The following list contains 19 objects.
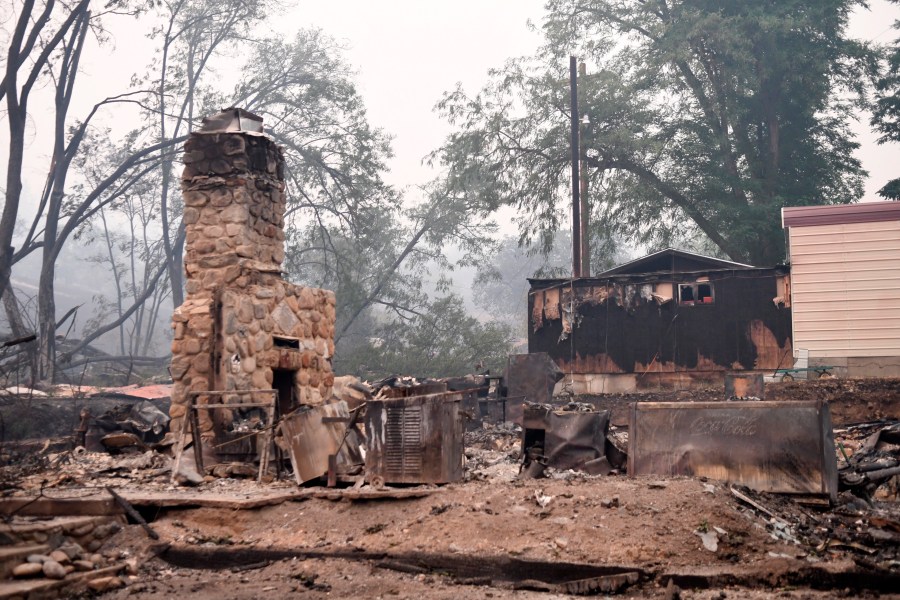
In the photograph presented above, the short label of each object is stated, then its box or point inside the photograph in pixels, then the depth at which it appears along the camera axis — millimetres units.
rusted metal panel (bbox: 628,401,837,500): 7723
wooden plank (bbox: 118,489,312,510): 7473
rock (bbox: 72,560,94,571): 6304
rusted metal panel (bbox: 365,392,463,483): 8227
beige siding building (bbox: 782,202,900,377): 18562
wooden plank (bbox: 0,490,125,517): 7168
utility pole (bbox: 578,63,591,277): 24984
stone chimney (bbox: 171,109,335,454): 9984
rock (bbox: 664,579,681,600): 5574
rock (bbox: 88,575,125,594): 6156
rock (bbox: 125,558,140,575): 6594
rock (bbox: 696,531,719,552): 6285
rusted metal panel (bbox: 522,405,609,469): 9547
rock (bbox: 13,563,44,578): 5938
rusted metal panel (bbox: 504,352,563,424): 17844
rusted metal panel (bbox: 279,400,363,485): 8516
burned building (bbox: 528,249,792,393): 20516
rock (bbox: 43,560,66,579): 5977
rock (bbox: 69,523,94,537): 6820
